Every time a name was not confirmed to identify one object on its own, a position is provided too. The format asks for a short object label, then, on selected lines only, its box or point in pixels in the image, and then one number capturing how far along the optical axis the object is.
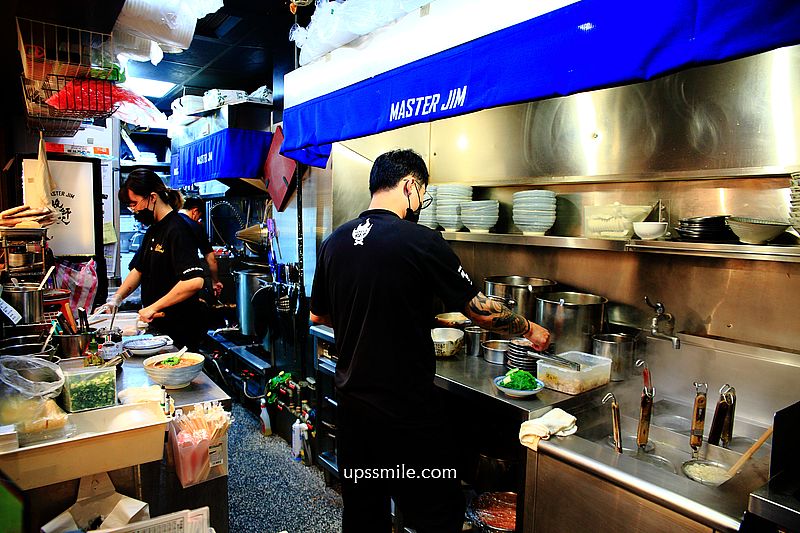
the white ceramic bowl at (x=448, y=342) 2.74
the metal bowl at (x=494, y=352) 2.70
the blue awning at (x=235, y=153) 4.88
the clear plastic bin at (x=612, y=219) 2.44
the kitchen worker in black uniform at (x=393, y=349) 1.96
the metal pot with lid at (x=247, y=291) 4.68
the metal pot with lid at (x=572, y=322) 2.52
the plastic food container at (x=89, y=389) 1.78
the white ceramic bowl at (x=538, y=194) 2.83
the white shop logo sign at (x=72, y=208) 4.06
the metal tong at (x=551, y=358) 2.26
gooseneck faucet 2.47
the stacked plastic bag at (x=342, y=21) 2.70
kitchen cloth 1.96
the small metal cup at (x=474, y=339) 2.83
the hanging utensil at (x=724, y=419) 1.91
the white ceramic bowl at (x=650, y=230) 2.32
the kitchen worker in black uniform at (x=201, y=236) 4.27
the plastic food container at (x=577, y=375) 2.24
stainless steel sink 1.96
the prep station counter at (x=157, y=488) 1.61
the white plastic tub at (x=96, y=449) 1.49
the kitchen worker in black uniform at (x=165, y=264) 3.37
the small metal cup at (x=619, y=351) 2.43
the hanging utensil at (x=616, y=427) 1.92
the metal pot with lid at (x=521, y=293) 2.83
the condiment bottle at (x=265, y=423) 4.29
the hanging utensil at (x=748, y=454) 1.71
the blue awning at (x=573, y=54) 1.37
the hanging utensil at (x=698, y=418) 1.97
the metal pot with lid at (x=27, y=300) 2.30
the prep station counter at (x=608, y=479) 1.57
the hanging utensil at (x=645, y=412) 1.95
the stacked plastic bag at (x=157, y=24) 2.41
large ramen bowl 2.19
